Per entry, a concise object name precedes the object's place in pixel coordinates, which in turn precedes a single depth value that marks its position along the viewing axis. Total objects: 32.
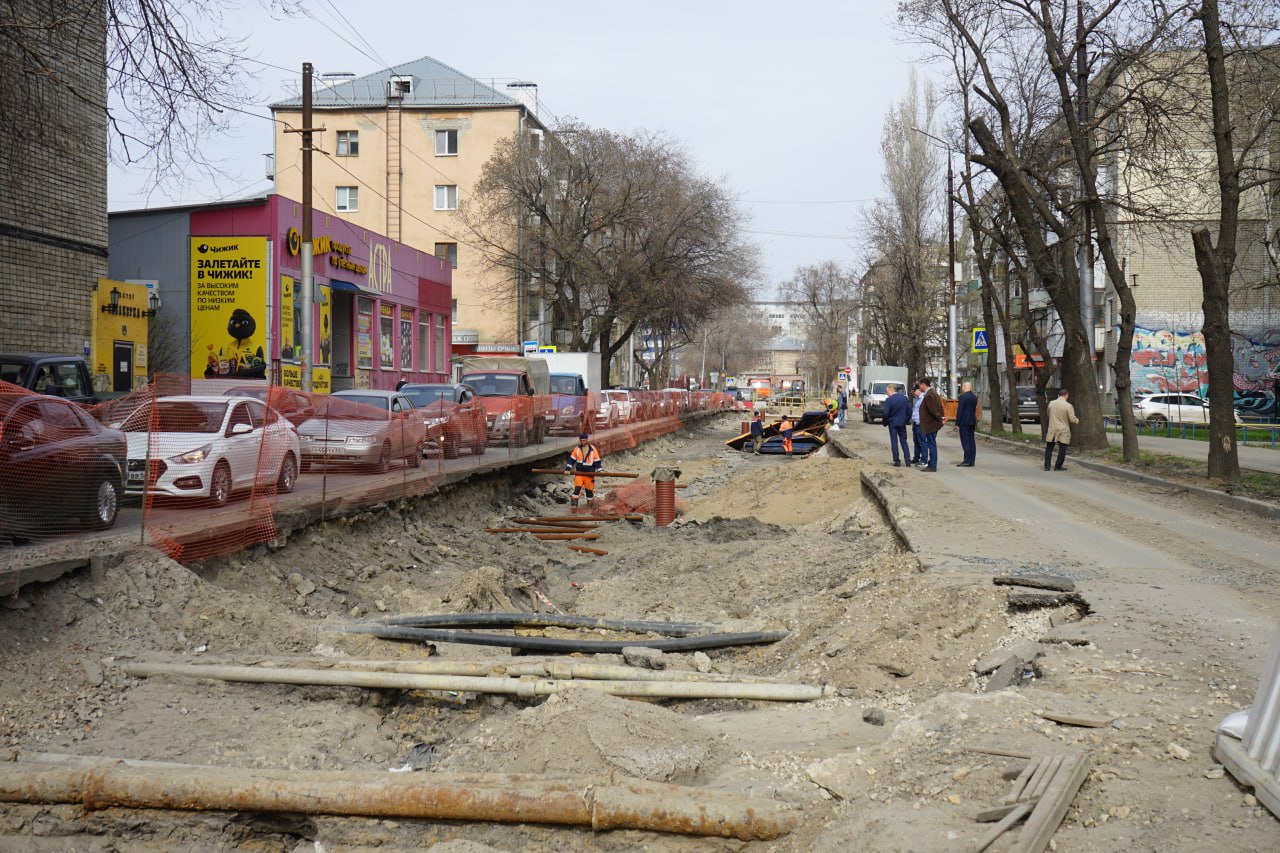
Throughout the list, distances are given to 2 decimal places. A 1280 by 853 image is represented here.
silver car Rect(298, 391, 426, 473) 14.21
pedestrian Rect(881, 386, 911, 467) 23.39
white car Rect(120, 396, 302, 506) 11.17
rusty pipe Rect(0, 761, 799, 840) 4.92
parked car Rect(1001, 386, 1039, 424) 54.84
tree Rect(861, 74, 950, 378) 59.34
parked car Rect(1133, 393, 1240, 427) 45.84
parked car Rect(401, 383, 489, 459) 19.83
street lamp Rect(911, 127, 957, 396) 45.88
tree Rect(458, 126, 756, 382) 50.41
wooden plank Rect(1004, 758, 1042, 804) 4.50
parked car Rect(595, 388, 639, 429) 37.97
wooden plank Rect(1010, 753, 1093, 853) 4.11
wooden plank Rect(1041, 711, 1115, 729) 5.42
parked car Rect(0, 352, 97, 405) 14.12
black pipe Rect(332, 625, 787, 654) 8.66
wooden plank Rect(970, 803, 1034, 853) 4.14
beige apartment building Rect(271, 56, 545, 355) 58.97
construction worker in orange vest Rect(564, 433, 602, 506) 19.95
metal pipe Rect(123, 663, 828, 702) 6.92
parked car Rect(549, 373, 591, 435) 33.38
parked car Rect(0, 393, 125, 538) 8.80
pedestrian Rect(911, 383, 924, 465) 23.37
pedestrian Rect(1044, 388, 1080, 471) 23.69
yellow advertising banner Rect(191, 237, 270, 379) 29.23
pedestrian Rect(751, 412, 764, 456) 36.53
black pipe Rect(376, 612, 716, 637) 9.65
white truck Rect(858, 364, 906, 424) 55.78
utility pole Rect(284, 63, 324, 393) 23.80
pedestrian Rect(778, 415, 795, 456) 35.12
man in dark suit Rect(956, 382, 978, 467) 23.77
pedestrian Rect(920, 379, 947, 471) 22.62
